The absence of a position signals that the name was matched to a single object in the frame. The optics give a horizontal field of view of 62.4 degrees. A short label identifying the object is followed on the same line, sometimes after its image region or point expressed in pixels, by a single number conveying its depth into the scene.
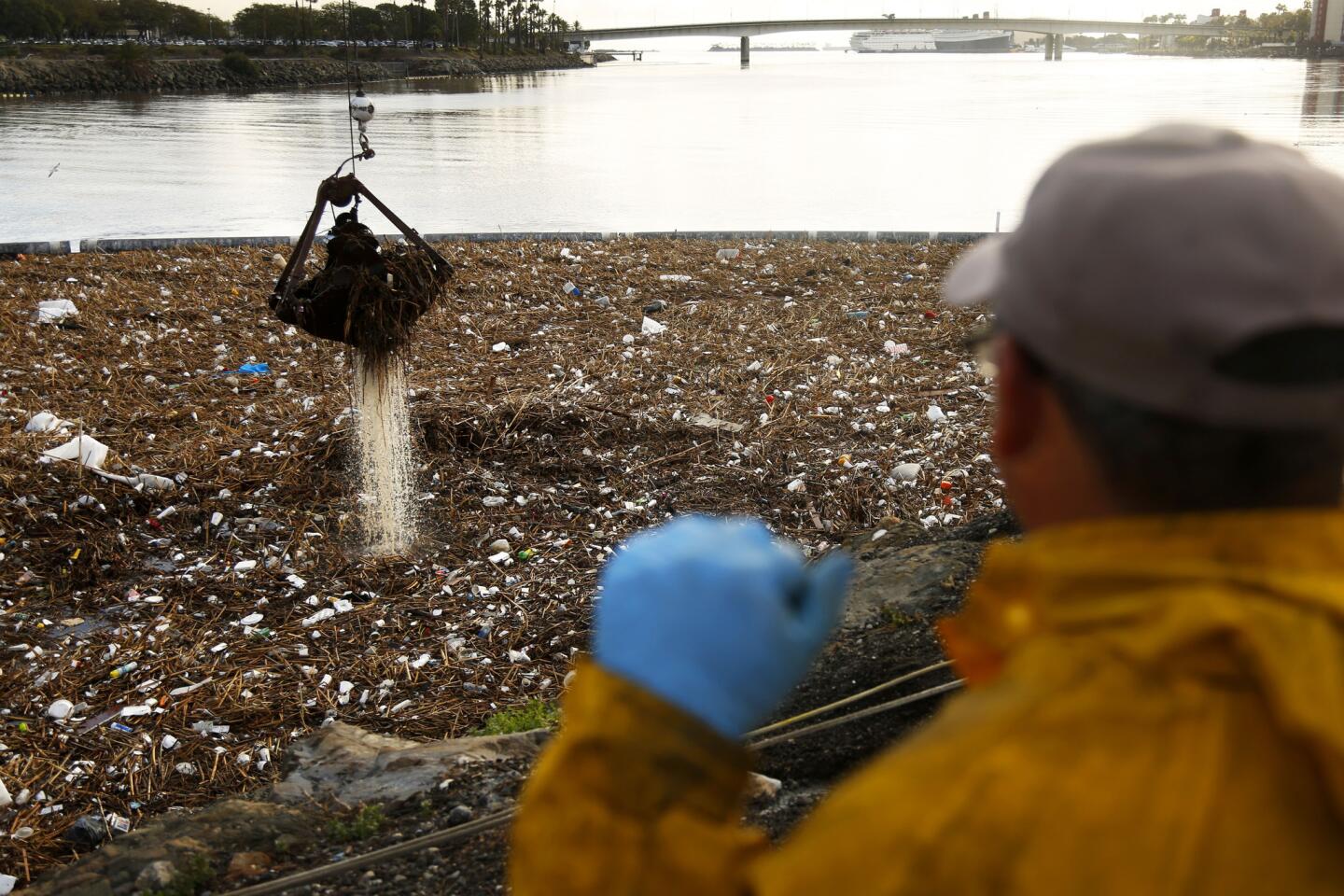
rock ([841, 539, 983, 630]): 3.38
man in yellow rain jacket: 0.71
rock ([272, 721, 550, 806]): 2.82
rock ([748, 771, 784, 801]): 2.48
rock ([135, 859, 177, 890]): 2.37
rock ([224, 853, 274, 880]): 2.43
